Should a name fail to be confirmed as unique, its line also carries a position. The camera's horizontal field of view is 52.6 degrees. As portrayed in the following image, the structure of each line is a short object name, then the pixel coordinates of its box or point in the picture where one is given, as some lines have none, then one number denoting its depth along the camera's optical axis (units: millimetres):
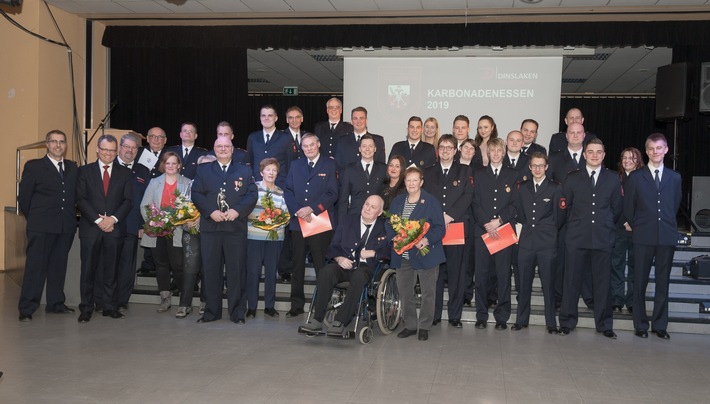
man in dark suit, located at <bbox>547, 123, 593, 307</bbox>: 6770
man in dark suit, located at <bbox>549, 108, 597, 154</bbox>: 7086
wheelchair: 5684
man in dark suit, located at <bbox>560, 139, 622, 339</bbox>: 6219
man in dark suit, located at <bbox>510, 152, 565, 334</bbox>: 6277
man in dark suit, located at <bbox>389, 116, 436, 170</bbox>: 6879
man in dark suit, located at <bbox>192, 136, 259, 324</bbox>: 6402
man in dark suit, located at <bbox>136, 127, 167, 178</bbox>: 7531
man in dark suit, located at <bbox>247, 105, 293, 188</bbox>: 7109
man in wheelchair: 5617
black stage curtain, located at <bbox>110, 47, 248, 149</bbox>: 11211
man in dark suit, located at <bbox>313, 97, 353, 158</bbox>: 7645
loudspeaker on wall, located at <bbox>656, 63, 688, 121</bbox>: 9172
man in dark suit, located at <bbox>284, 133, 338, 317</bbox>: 6582
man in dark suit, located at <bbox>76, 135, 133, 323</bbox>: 6590
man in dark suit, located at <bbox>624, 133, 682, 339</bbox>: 6215
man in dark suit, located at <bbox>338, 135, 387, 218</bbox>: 6535
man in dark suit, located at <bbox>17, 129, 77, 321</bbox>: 6570
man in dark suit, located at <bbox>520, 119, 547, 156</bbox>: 7088
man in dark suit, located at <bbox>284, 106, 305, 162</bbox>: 7201
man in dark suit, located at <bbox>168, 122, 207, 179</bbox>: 7336
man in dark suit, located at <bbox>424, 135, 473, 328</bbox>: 6441
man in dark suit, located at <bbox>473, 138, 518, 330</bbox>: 6391
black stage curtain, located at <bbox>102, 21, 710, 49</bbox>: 9305
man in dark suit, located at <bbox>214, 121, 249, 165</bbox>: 6496
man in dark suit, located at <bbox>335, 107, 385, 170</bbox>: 7172
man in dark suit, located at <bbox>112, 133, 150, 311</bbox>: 6977
